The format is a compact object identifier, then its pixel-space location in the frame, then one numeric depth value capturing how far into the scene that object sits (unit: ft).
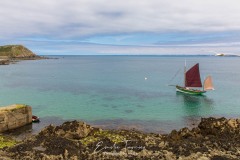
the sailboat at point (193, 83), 264.52
